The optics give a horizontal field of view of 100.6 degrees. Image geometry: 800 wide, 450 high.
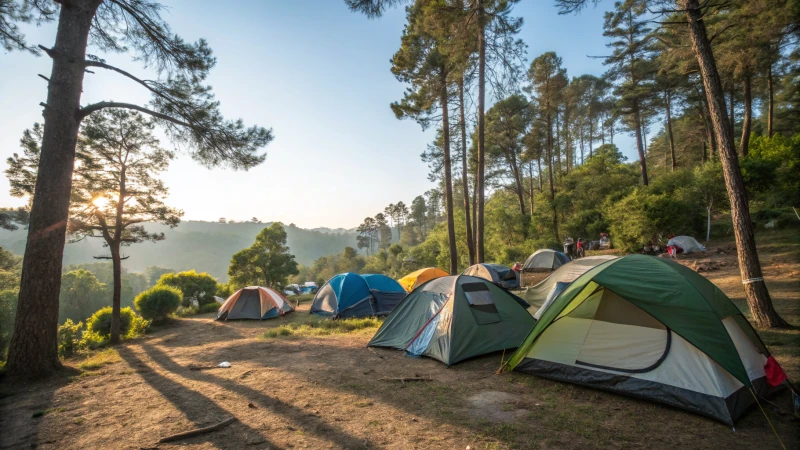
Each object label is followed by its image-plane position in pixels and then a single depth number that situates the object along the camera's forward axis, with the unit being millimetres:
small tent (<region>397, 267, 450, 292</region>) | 13649
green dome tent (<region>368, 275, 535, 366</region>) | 5637
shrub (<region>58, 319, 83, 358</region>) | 8570
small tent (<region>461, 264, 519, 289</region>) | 12359
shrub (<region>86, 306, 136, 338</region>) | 11727
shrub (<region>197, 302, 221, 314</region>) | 19538
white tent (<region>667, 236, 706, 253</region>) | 14680
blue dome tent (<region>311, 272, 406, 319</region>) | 11555
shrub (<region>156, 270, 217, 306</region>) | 19684
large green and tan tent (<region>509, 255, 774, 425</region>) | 3500
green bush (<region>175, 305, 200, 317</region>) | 18297
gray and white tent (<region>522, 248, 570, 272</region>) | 15039
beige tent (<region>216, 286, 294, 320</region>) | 13305
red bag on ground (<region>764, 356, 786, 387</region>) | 3650
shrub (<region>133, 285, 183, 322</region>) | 13266
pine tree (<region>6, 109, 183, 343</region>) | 9695
